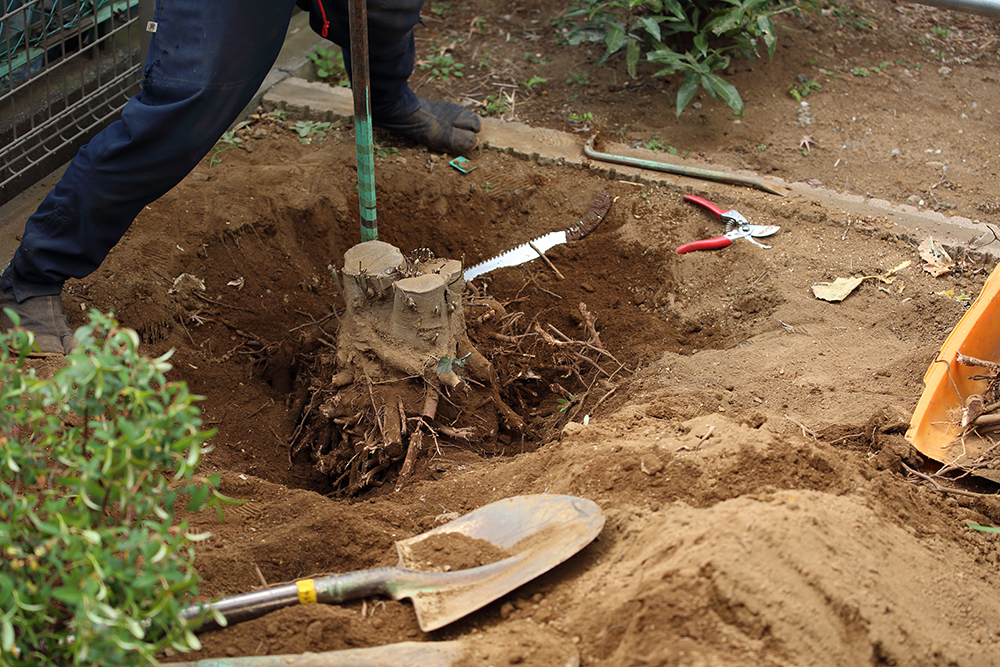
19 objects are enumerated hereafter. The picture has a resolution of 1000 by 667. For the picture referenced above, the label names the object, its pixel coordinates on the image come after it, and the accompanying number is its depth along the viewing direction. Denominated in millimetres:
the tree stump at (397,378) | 2453
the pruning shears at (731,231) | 3188
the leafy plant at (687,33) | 3799
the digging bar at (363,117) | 2402
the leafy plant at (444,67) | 4414
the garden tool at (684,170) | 3516
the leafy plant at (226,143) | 3547
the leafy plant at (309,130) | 3797
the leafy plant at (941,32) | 4836
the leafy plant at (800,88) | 4246
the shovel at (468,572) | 1588
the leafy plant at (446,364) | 2541
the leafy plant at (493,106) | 4094
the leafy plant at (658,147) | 3824
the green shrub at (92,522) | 1175
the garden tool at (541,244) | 3240
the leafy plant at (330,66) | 4277
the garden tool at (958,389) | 2098
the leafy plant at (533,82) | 4301
